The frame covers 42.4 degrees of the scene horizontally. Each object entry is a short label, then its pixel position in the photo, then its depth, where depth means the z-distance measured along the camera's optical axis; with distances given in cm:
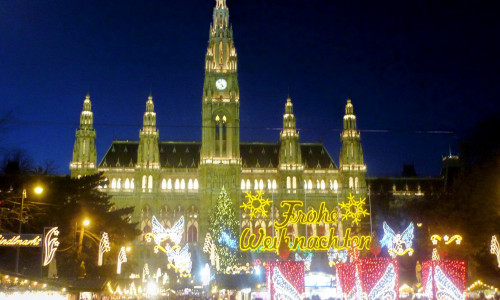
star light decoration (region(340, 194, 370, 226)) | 3328
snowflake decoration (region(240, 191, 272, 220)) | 3170
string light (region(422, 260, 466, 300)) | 2289
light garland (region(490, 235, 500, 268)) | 2677
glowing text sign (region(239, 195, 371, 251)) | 2969
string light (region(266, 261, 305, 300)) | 2397
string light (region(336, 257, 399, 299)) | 2375
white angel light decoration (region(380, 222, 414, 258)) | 3578
